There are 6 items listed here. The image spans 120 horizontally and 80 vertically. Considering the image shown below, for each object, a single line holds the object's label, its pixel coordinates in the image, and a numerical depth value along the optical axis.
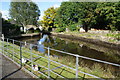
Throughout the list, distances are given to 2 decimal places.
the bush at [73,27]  28.36
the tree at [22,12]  32.56
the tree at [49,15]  37.25
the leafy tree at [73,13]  19.39
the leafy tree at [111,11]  15.53
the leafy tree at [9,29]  23.45
